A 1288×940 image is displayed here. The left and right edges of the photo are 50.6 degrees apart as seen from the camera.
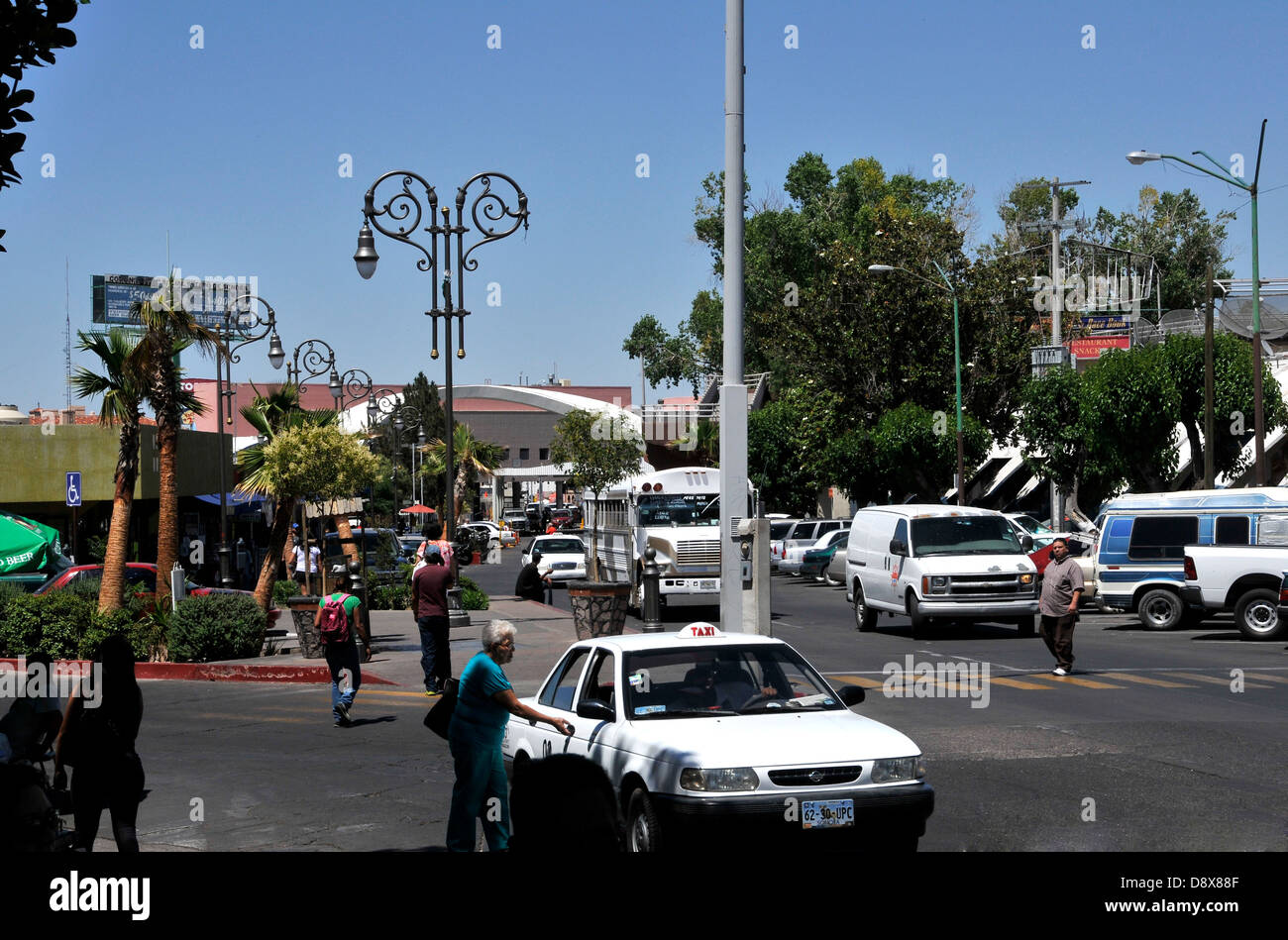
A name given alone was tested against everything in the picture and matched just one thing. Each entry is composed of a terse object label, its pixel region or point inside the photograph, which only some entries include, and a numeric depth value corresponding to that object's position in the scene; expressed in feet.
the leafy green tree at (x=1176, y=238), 282.15
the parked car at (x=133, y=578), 77.66
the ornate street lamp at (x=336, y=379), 135.44
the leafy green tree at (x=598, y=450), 231.30
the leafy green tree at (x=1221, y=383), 121.19
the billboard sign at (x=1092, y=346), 166.97
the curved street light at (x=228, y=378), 104.93
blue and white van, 80.38
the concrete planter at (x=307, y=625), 67.62
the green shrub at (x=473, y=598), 99.35
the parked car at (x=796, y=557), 145.48
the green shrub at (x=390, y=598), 100.73
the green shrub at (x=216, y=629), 64.69
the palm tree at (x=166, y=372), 65.05
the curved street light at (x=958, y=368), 134.75
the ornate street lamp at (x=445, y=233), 75.66
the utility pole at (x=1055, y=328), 140.05
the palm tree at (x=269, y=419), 104.01
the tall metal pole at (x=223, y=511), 104.23
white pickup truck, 73.97
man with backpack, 47.42
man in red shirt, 54.70
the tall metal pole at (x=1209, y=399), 102.18
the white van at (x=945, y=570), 75.15
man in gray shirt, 57.00
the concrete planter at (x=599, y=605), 73.72
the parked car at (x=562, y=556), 139.33
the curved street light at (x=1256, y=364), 90.53
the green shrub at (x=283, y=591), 104.01
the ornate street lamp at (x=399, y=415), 198.90
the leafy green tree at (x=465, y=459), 287.48
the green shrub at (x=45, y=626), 64.28
